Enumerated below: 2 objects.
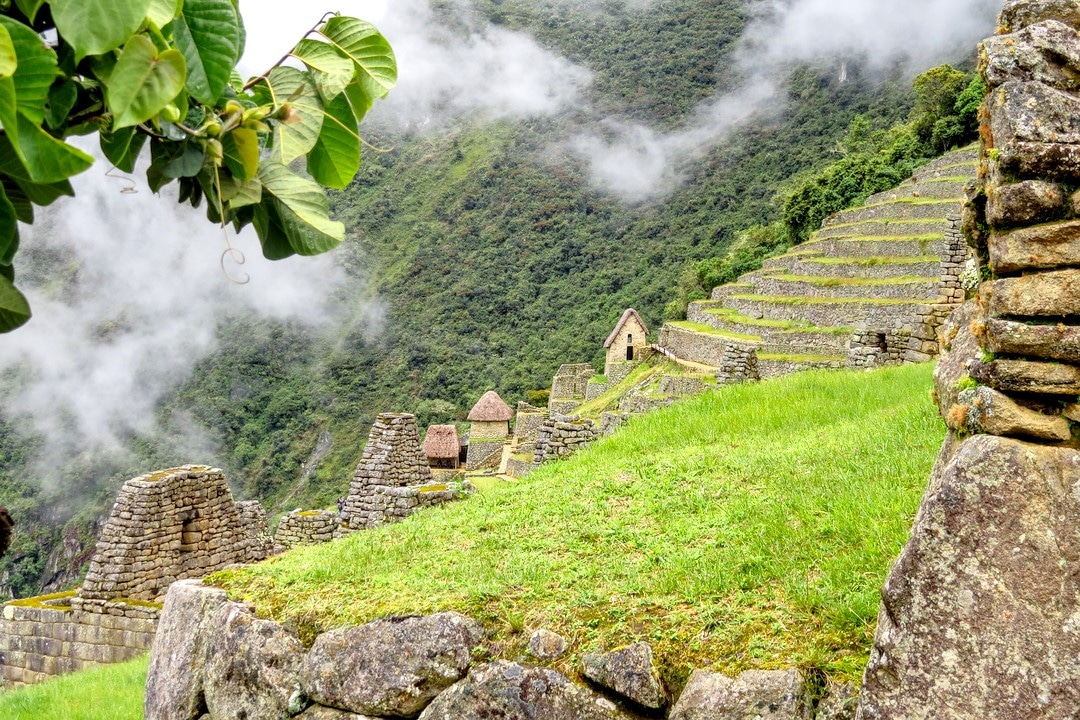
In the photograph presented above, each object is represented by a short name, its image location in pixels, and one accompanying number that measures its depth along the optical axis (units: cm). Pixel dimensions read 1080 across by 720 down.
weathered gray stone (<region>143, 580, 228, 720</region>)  439
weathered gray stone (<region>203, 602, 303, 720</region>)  399
